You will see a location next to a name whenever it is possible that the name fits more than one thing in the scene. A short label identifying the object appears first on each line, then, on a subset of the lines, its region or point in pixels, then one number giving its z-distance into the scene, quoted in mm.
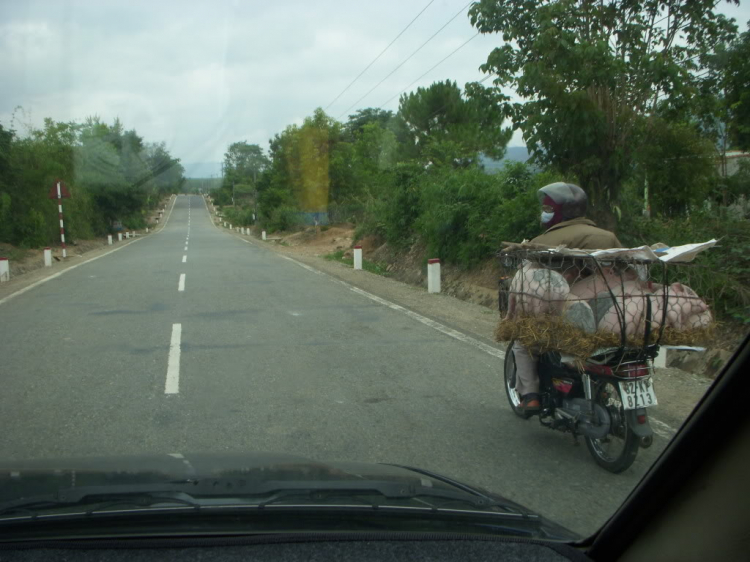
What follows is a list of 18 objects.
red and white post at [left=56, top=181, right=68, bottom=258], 26600
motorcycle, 4145
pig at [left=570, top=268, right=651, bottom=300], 4242
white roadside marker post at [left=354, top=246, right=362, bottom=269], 21070
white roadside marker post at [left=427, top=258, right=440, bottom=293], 14914
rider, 4723
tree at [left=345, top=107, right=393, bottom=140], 77812
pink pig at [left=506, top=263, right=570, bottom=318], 4332
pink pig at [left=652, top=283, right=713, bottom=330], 4156
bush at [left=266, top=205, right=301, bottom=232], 48072
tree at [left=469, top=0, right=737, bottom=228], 10164
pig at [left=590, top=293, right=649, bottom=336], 4121
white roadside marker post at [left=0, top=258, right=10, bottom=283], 18328
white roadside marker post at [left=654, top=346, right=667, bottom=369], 7344
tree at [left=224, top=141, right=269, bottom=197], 110000
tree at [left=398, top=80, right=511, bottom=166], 22359
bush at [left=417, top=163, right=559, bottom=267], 13203
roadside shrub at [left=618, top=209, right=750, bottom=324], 8383
